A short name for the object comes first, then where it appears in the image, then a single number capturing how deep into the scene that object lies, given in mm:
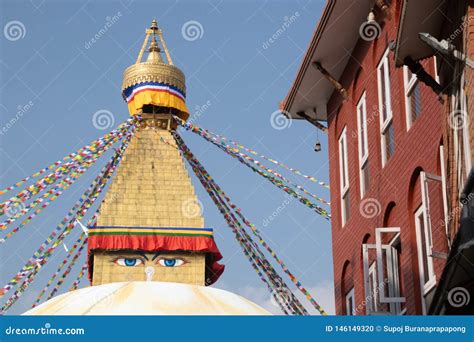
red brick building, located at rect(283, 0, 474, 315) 14194
